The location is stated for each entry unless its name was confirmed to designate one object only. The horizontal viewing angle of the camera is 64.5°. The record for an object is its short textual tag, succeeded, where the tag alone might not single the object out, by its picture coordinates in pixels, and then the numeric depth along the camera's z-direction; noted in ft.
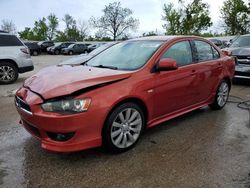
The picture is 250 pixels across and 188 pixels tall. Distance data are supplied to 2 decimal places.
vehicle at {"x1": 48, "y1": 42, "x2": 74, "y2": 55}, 80.50
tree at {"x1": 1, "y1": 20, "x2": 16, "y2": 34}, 161.74
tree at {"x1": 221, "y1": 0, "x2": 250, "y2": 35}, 102.39
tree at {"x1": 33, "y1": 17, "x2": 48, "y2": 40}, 165.31
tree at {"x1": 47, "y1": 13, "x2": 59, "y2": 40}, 164.71
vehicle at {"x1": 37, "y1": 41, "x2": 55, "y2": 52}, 85.39
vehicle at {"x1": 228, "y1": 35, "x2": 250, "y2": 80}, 19.20
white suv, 22.05
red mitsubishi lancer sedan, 7.64
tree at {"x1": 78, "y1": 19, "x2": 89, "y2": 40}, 161.45
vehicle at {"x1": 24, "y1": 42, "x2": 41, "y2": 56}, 76.38
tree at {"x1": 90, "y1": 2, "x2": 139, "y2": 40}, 143.20
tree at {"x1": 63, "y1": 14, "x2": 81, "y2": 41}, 158.11
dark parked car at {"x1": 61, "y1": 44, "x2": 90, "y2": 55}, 77.98
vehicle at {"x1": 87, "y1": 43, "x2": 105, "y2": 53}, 78.85
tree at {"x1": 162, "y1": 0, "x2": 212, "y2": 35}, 105.28
